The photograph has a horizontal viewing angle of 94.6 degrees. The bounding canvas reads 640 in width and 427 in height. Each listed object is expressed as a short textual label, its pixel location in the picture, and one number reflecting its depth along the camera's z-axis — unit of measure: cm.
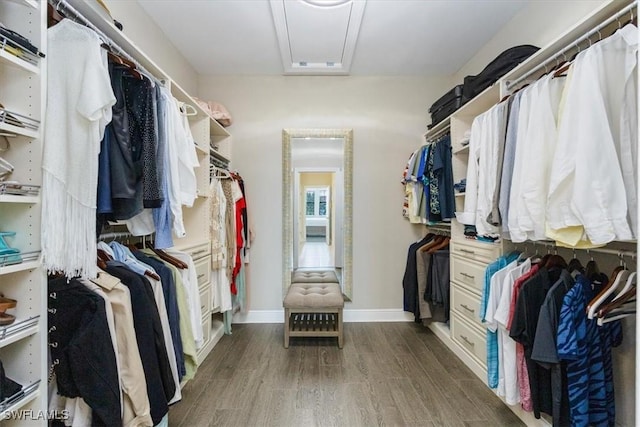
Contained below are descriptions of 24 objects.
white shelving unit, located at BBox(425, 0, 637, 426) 154
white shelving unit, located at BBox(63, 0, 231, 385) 214
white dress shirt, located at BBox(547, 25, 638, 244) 102
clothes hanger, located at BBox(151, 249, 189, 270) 172
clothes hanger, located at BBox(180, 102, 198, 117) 186
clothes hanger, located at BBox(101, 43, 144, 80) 123
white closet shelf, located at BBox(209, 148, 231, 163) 258
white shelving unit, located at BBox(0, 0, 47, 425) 96
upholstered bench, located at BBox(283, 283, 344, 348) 244
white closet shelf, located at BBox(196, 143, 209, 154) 221
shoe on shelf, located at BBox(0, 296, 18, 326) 91
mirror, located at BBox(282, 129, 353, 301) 309
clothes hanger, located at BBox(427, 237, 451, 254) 275
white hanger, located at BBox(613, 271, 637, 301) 117
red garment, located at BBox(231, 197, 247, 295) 271
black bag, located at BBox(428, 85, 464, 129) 244
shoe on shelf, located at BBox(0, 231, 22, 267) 88
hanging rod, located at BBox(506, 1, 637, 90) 111
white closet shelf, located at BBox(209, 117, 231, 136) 257
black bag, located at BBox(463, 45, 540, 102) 180
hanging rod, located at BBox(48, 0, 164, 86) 107
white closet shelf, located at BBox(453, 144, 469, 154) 226
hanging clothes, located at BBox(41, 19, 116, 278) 98
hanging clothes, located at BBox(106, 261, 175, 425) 118
